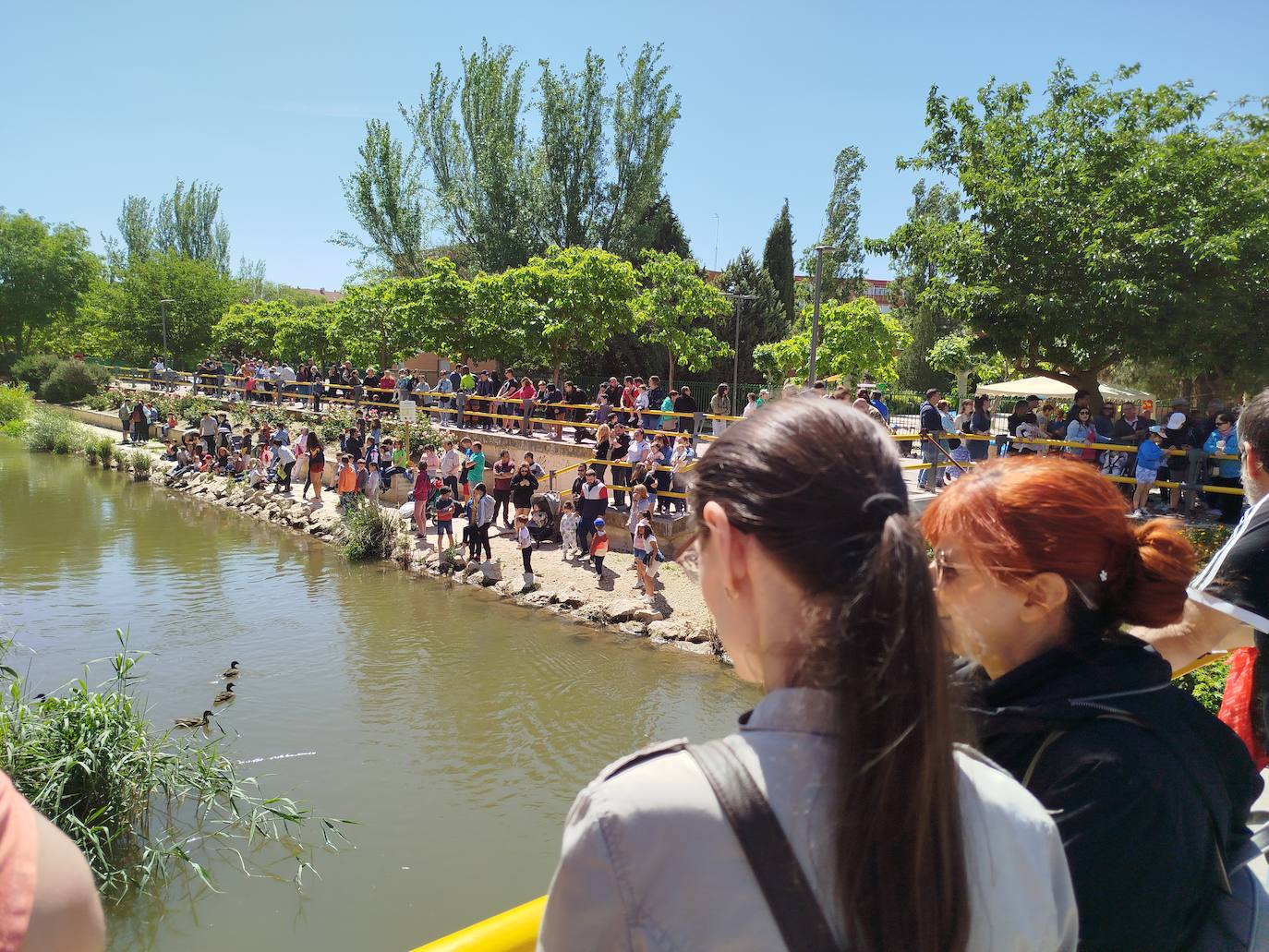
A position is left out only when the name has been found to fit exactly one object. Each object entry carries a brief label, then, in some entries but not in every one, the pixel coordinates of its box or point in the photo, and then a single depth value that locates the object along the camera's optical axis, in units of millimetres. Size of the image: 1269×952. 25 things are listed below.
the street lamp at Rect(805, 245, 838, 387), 15062
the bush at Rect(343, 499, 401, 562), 15477
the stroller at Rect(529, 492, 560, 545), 14463
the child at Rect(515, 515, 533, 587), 13375
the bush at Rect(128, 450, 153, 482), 24677
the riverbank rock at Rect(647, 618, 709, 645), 11281
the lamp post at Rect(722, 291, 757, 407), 31086
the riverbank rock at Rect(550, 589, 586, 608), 12477
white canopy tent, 25266
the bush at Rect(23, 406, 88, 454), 28734
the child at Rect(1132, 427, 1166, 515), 11789
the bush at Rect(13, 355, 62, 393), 42031
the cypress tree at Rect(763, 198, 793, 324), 36344
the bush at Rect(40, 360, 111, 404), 40438
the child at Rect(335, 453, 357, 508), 17812
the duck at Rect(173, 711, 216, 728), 8148
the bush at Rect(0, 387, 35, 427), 30859
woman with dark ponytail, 787
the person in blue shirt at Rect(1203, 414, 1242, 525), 11702
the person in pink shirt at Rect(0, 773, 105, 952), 880
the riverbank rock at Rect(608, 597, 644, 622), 11930
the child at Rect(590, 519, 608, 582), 13047
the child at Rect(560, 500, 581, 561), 13773
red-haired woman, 1185
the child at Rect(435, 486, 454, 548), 14852
